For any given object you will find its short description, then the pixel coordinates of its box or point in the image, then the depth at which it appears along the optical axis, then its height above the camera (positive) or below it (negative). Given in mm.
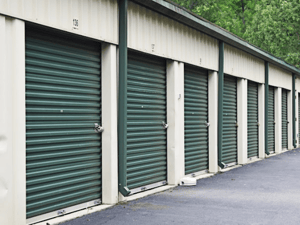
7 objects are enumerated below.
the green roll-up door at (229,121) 14328 -269
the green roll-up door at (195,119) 11469 -159
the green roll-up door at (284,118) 21859 -270
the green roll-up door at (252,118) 16828 -206
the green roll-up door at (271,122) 19600 -421
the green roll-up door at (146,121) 8905 -169
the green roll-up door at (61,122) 6309 -124
